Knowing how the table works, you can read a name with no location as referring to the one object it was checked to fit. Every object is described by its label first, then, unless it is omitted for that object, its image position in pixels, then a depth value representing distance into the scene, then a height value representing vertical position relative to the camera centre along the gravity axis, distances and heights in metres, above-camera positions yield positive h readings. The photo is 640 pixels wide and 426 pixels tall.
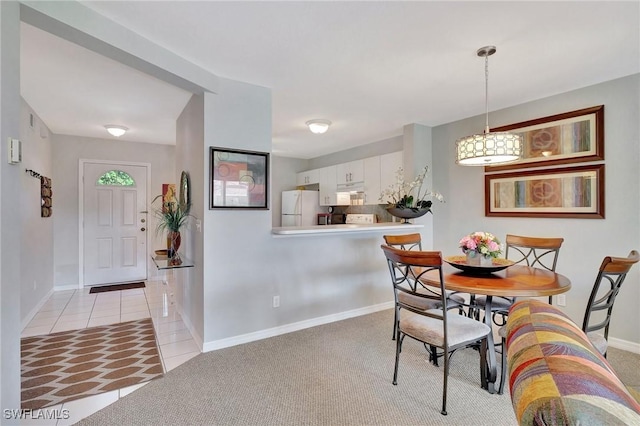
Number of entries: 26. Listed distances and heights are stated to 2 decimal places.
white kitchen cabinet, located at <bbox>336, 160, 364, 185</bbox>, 5.32 +0.71
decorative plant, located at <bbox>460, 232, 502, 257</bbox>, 2.24 -0.24
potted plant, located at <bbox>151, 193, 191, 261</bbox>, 3.24 -0.10
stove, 5.66 -0.13
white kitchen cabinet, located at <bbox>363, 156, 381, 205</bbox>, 4.95 +0.52
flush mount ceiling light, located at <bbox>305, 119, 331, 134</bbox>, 4.13 +1.17
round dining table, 1.85 -0.46
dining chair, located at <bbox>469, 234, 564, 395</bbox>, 2.16 -0.51
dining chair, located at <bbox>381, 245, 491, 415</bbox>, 1.89 -0.75
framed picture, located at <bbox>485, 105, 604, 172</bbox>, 2.88 +0.74
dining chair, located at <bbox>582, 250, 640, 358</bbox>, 1.70 -0.44
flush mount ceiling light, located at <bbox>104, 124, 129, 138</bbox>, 4.27 +1.15
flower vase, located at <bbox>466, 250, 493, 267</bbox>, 2.26 -0.36
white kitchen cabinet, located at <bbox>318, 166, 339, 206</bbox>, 5.96 +0.52
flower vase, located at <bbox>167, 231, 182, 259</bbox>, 3.30 -0.33
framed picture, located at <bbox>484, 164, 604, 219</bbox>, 2.90 +0.20
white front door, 5.02 -0.19
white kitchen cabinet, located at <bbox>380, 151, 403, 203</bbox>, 4.57 +0.67
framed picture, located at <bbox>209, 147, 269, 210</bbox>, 2.76 +0.30
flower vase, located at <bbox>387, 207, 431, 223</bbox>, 3.69 +0.00
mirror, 3.25 +0.21
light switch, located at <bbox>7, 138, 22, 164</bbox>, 1.43 +0.29
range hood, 5.32 +0.45
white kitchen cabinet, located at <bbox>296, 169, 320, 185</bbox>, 6.46 +0.76
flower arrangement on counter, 3.73 +0.26
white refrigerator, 6.21 +0.08
